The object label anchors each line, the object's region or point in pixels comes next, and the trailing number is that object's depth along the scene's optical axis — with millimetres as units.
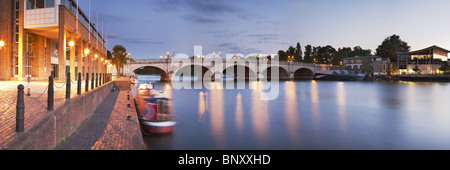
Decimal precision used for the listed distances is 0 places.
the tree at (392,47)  141750
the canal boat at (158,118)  13156
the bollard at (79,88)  12360
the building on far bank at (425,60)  99812
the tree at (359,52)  173500
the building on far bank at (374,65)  122381
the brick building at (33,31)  24391
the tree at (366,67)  115375
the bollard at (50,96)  7989
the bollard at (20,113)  5684
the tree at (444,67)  94562
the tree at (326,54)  162875
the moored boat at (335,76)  106375
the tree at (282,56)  150212
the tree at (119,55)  70394
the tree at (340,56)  158500
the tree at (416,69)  99538
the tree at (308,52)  158250
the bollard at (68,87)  10298
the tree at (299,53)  152850
